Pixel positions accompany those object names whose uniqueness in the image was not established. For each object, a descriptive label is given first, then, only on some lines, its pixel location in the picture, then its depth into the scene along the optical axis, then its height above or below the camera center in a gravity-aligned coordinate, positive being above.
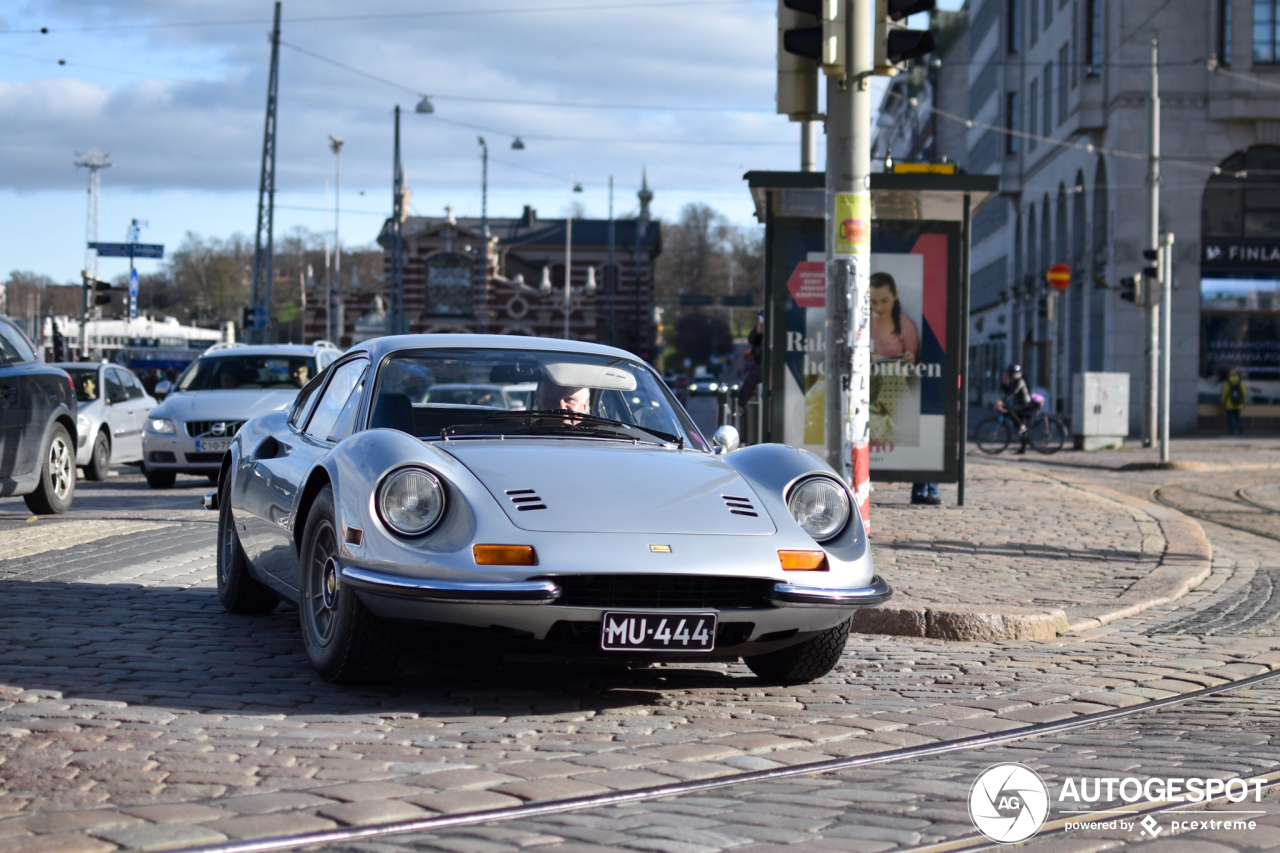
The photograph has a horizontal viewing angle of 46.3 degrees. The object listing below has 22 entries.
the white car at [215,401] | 15.80 -0.22
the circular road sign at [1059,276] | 37.78 +2.73
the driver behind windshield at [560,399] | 6.27 -0.07
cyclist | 25.78 -0.40
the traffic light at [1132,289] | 26.25 +1.69
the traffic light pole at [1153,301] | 26.82 +1.45
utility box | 27.72 -0.48
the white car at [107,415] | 17.92 -0.44
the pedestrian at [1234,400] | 37.06 -0.38
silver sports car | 4.86 -0.51
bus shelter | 12.94 +0.45
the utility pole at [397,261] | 52.34 +4.58
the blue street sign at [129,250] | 46.69 +4.10
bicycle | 25.95 -0.88
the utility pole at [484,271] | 79.44 +7.20
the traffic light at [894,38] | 8.30 +1.92
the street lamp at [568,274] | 92.06 +6.97
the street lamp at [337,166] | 76.62 +11.43
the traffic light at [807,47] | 8.25 +1.89
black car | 11.41 -0.39
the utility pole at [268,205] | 38.31 +4.55
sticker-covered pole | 8.60 +0.51
